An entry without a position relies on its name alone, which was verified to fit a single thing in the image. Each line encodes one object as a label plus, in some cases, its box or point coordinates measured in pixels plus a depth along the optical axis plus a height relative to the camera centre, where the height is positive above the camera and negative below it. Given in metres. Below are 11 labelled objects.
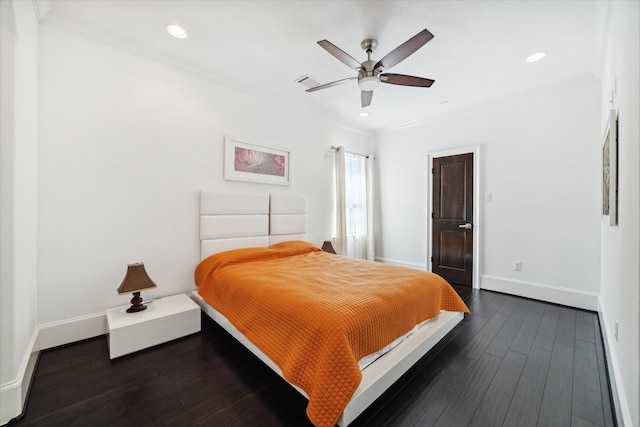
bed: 1.31 -0.68
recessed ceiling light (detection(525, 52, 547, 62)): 2.60 +1.60
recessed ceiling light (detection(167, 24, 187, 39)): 2.24 +1.61
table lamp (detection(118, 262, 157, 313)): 2.20 -0.63
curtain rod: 4.39 +1.10
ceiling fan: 1.93 +1.25
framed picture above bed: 3.15 +0.65
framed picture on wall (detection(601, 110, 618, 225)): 1.68 +0.27
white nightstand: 2.01 -0.94
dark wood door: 3.94 -0.09
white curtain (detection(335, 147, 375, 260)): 4.34 +0.16
